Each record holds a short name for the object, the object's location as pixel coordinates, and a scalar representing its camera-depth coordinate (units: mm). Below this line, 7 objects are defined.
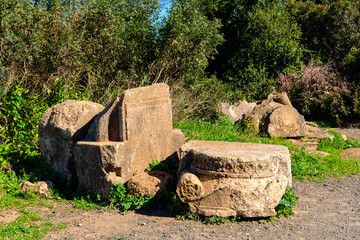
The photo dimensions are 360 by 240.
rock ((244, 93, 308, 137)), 9398
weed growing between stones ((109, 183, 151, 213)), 5148
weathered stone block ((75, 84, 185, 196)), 5281
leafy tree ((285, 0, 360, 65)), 13445
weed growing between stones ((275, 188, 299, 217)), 4934
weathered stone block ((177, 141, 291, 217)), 4625
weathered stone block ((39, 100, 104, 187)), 5828
